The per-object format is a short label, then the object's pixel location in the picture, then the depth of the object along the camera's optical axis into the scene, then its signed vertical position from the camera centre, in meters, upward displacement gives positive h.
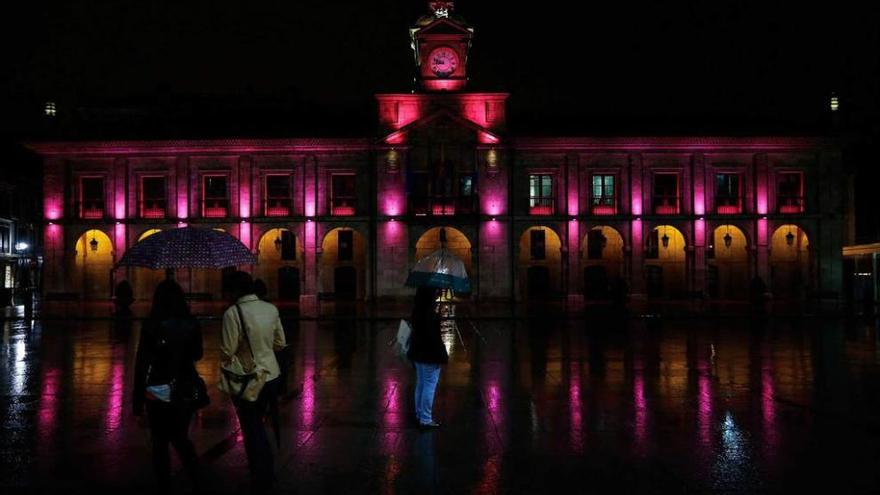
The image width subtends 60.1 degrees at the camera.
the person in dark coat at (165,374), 6.22 -0.91
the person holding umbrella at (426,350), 8.90 -1.05
